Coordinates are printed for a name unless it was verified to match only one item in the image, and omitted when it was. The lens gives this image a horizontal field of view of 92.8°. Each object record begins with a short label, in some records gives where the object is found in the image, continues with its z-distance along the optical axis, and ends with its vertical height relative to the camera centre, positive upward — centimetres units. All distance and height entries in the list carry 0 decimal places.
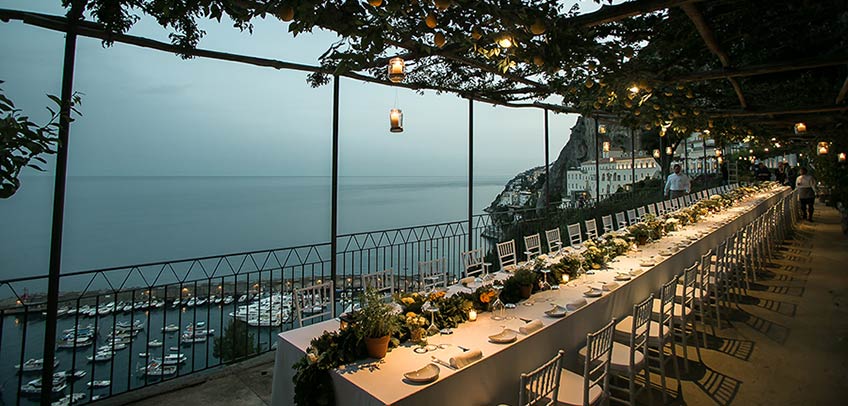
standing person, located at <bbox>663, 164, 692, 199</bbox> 1059 +96
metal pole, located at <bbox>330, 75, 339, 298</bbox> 477 +25
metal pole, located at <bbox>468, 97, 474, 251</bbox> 674 +84
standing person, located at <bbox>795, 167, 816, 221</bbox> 1166 +91
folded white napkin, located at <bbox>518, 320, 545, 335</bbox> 278 -76
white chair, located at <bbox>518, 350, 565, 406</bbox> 201 -89
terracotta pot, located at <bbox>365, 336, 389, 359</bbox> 239 -77
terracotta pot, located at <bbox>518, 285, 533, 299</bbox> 360 -64
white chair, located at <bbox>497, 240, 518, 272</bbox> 586 -46
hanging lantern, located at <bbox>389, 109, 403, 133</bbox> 503 +121
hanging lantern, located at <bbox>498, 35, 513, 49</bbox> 288 +127
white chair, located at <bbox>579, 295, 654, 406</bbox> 295 -107
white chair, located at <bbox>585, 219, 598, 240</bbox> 784 -12
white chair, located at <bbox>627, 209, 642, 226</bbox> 946 +5
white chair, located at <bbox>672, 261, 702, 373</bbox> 381 -91
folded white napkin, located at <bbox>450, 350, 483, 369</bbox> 227 -80
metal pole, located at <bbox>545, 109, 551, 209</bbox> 885 +102
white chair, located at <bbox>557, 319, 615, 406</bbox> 249 -109
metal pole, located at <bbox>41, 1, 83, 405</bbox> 290 -7
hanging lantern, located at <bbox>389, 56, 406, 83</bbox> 348 +129
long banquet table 211 -87
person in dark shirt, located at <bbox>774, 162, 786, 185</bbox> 2125 +251
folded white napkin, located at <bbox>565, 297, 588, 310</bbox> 332 -71
